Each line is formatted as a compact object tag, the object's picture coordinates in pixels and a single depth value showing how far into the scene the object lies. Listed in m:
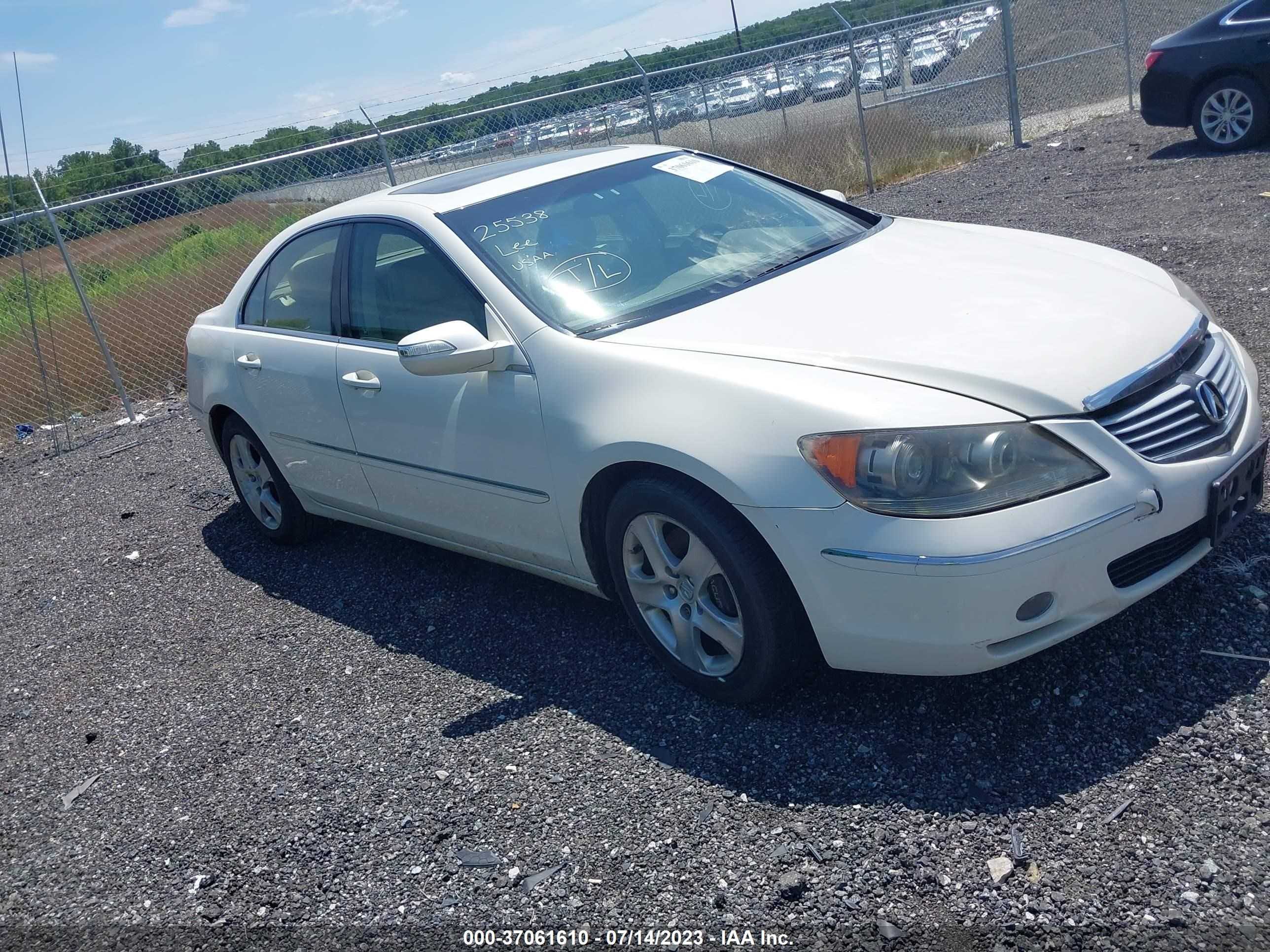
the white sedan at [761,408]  2.86
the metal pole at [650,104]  12.59
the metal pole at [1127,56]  15.62
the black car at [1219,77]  10.73
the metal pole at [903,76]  14.87
